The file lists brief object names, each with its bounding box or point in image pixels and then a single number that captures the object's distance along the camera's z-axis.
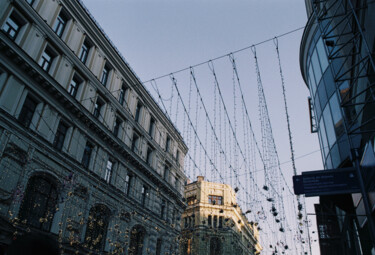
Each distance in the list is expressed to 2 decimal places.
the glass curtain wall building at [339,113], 10.62
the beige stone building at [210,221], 46.38
